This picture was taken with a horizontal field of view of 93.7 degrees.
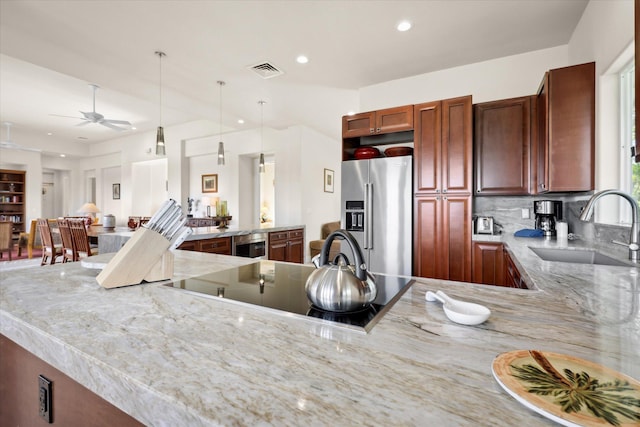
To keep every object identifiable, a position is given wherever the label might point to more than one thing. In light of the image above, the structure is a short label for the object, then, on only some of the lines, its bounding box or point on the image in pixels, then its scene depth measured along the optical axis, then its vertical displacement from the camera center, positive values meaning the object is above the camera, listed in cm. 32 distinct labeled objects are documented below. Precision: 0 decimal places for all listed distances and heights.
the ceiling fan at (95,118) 486 +156
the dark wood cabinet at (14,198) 827 +40
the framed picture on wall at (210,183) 696 +68
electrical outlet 83 -52
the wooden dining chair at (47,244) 478 -51
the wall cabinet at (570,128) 226 +65
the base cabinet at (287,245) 467 -56
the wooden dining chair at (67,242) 430 -44
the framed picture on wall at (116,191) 899 +64
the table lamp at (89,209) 634 +7
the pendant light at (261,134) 481 +165
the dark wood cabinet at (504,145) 289 +67
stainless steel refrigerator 320 +0
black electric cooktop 80 -28
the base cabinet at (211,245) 328 -38
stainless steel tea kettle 81 -21
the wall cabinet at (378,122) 330 +104
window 207 +52
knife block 108 -18
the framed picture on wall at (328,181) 686 +74
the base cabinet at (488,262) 274 -48
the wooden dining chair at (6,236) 634 -51
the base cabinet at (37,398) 69 -50
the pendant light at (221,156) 457 +87
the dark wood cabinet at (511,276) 181 -44
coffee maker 279 -2
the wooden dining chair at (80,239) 403 -36
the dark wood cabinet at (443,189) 299 +24
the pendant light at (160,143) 360 +83
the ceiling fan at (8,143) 653 +154
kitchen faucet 150 -3
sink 175 -28
